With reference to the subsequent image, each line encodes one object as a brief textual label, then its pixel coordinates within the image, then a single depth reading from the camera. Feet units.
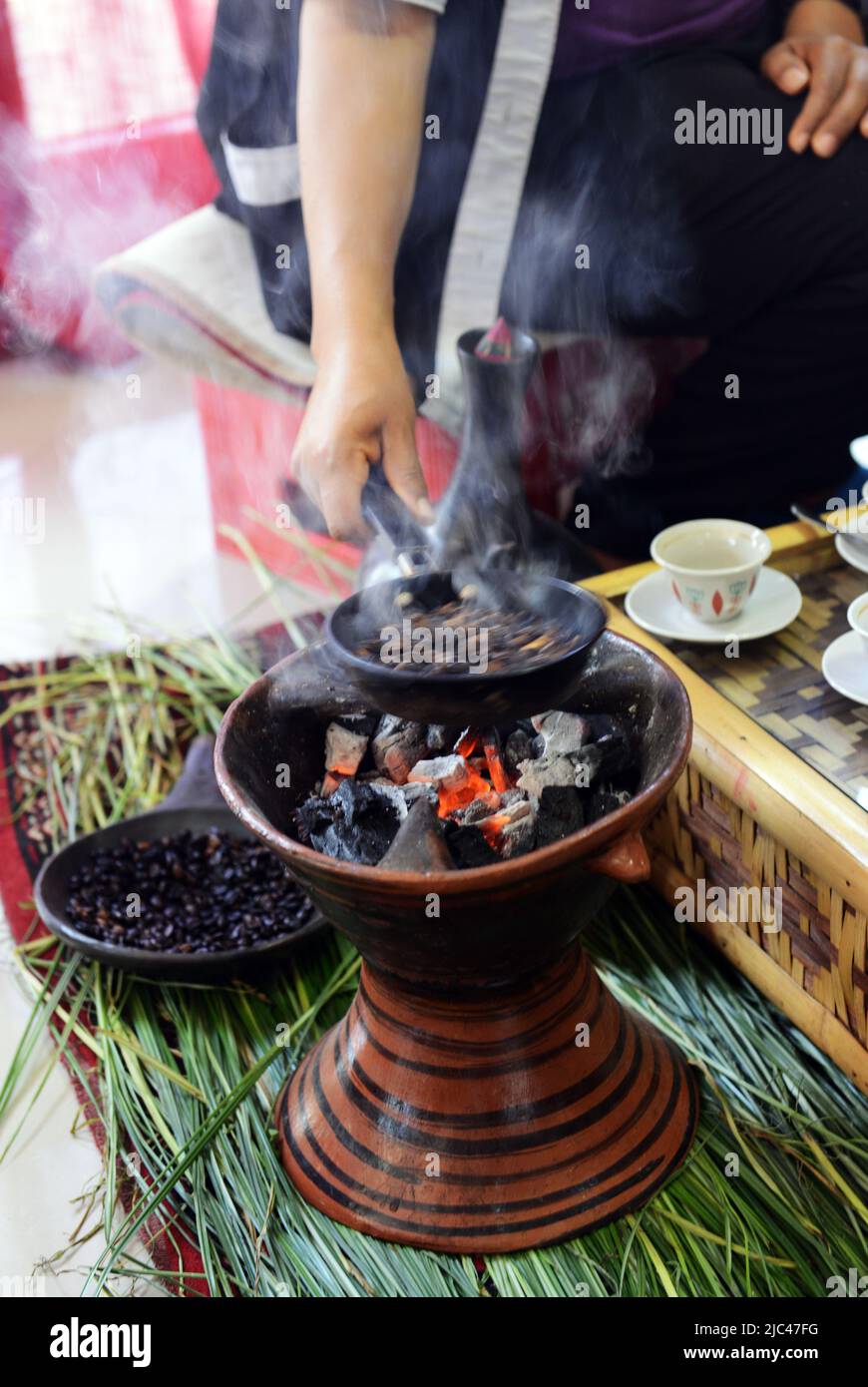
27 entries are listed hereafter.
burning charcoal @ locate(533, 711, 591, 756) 4.76
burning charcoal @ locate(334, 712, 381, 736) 4.97
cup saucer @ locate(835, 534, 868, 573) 6.05
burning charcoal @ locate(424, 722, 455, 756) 4.91
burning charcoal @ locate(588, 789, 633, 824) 4.51
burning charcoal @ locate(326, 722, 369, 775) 4.85
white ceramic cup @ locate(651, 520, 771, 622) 5.65
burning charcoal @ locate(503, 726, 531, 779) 4.81
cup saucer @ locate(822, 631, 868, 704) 5.23
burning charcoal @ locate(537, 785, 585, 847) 4.38
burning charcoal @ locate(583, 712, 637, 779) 4.66
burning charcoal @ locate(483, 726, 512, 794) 4.75
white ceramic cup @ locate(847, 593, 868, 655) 5.24
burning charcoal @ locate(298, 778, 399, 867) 4.43
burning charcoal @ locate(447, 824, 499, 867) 4.25
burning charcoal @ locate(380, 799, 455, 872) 4.09
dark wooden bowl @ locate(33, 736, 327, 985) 5.55
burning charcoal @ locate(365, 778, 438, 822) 4.63
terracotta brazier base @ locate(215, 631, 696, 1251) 4.25
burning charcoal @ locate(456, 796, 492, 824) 4.57
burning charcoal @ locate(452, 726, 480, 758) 4.85
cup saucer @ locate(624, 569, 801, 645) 5.72
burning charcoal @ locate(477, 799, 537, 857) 4.42
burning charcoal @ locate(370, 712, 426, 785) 4.88
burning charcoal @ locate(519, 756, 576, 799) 4.64
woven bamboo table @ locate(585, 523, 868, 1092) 4.65
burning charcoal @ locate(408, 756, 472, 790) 4.69
